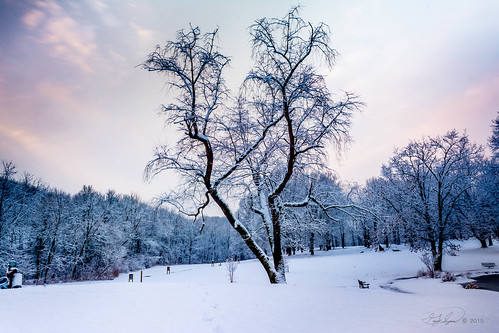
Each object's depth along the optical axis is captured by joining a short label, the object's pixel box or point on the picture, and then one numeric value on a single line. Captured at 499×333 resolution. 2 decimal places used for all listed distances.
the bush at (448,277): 13.83
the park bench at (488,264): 17.69
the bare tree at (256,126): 8.14
